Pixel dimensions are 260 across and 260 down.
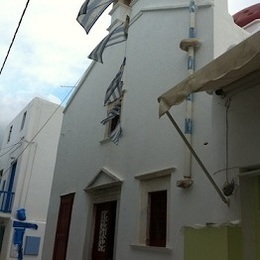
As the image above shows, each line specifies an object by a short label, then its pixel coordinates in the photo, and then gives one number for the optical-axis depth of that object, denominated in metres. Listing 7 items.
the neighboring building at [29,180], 15.64
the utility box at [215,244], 3.69
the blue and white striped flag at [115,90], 8.09
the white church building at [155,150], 4.20
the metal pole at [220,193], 4.19
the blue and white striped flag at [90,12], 6.86
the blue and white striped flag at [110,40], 8.10
